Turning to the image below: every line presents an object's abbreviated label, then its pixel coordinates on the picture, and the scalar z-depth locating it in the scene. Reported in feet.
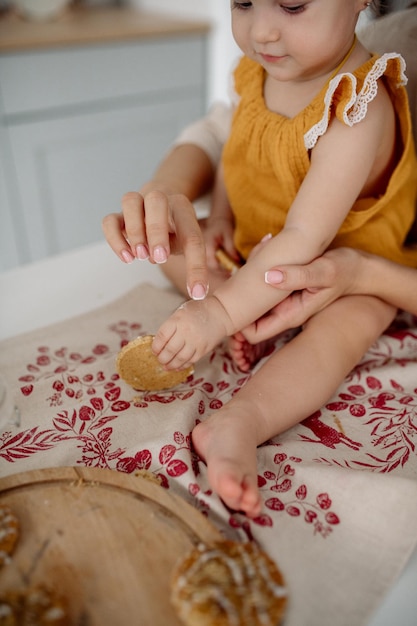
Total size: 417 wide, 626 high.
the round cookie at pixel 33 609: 1.16
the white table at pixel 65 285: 2.37
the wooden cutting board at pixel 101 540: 1.24
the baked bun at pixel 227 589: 1.16
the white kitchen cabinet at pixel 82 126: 4.19
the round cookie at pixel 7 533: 1.32
